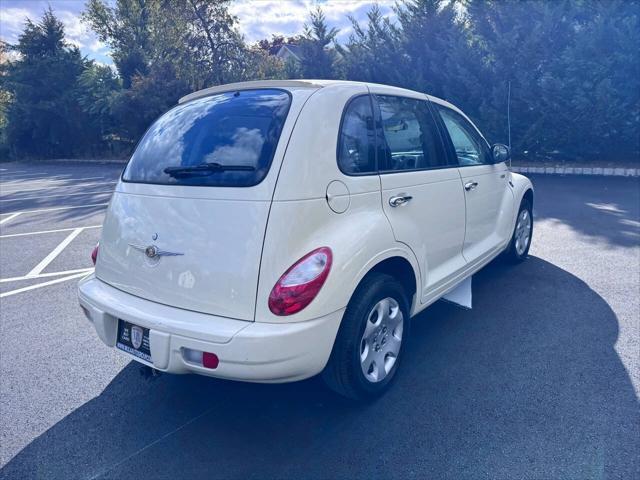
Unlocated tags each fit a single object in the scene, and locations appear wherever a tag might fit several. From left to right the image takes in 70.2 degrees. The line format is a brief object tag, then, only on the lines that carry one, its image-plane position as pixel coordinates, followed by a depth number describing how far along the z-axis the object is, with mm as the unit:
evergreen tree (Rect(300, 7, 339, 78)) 17125
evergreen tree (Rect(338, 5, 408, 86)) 14680
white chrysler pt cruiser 2123
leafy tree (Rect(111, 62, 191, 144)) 22375
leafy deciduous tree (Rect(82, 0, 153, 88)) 25891
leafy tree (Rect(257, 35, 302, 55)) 38312
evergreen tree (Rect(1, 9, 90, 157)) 29844
